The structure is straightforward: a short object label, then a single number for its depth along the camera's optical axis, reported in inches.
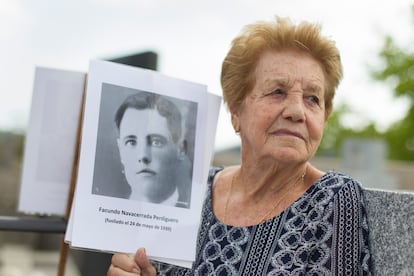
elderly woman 69.2
